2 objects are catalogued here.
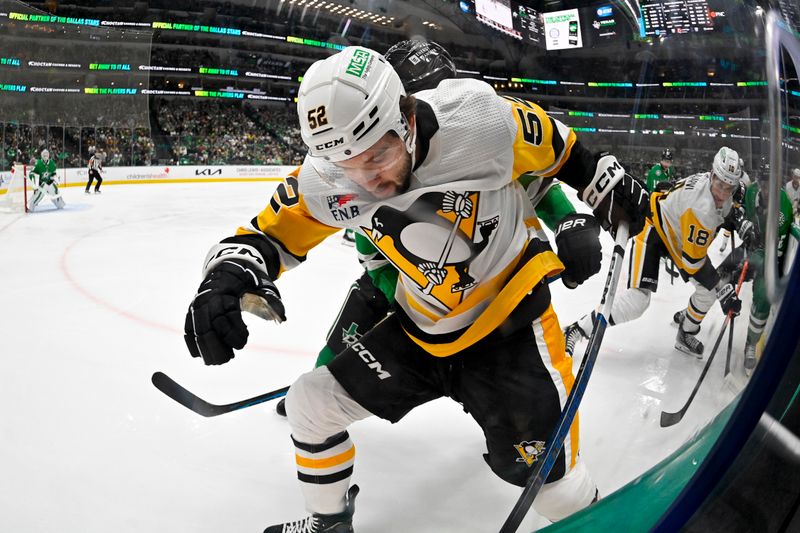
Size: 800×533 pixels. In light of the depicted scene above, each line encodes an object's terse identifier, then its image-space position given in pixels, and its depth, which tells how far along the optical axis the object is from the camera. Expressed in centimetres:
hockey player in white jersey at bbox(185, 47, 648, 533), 115
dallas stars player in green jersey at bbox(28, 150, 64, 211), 809
